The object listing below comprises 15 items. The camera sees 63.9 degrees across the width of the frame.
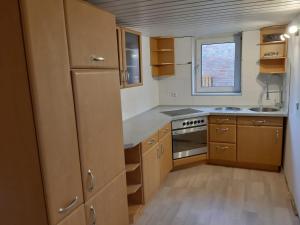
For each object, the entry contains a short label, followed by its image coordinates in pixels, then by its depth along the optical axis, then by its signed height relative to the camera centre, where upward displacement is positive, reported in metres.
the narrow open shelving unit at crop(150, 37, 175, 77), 4.09 +0.31
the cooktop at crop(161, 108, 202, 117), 3.67 -0.62
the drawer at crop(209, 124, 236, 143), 3.62 -0.95
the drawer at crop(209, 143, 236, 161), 3.67 -1.24
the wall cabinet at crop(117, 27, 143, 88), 2.73 +0.21
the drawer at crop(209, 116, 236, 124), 3.58 -0.74
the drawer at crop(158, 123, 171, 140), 3.09 -0.77
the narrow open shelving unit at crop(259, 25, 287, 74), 3.51 +0.24
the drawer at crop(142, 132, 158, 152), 2.60 -0.77
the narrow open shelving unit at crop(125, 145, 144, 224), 2.50 -1.15
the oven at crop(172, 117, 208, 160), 3.54 -0.97
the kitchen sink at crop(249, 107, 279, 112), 3.72 -0.63
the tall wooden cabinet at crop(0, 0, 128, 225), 1.09 -0.18
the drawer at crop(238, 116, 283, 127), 3.34 -0.73
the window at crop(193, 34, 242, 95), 4.06 +0.07
